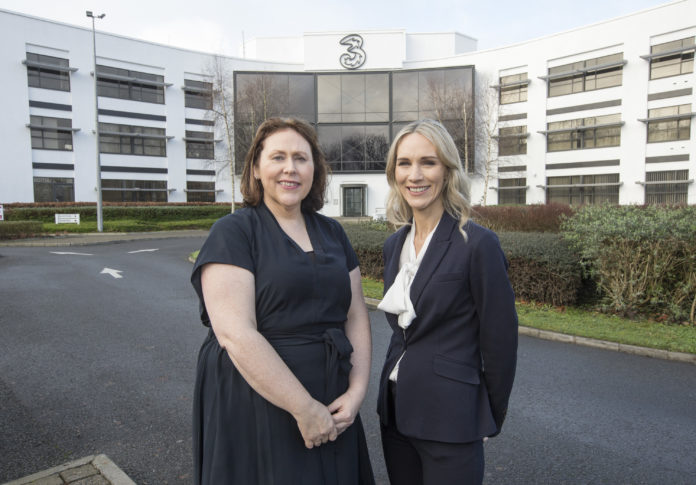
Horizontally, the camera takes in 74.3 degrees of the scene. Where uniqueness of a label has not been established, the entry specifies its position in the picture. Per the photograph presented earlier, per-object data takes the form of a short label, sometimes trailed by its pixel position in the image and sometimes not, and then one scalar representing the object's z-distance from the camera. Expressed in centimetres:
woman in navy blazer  181
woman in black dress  172
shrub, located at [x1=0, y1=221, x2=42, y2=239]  2042
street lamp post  2463
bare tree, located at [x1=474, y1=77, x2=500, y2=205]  4062
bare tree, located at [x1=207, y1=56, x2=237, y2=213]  4028
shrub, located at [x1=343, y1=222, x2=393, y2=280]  1082
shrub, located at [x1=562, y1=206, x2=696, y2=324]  683
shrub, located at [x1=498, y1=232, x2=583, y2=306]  790
